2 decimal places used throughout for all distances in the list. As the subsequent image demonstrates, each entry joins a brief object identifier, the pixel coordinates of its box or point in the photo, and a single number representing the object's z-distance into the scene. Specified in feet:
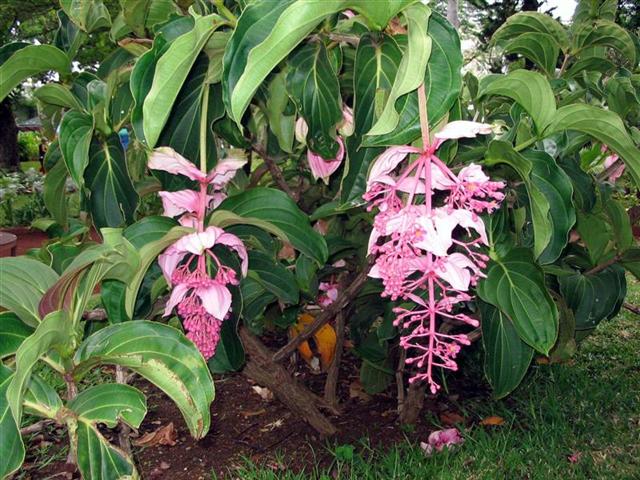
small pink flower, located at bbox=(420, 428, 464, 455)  6.00
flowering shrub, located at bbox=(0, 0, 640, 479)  2.51
